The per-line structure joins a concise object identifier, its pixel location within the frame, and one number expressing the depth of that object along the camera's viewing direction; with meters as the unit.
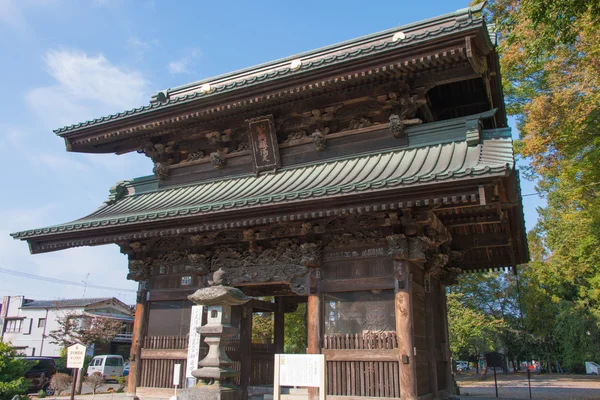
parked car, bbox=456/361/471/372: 56.99
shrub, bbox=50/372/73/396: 19.45
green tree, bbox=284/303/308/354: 27.52
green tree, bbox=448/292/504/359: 29.62
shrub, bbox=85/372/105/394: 19.59
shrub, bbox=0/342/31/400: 11.80
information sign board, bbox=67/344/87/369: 11.59
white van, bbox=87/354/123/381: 29.09
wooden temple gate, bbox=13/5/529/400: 9.07
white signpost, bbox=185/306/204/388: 10.70
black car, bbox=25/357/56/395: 20.98
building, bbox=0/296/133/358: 39.72
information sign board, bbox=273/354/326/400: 8.55
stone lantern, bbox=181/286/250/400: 8.69
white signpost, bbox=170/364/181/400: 10.92
